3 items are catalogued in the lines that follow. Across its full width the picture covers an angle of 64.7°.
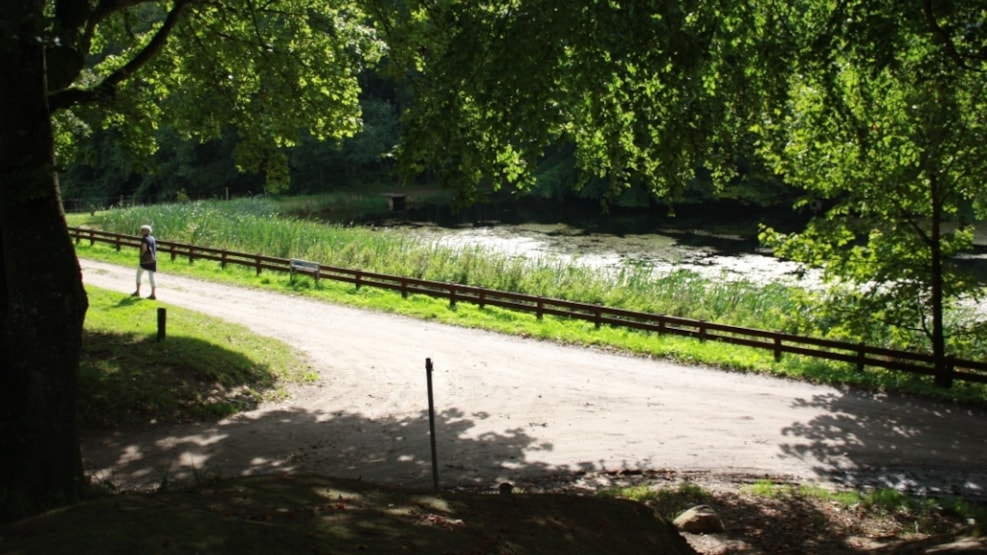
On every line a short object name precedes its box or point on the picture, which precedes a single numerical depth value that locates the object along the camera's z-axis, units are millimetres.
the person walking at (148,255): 20266
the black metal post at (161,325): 14312
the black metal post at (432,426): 7277
